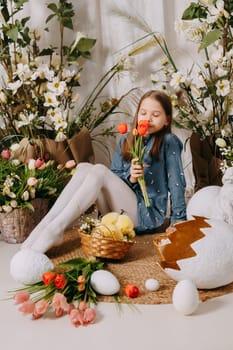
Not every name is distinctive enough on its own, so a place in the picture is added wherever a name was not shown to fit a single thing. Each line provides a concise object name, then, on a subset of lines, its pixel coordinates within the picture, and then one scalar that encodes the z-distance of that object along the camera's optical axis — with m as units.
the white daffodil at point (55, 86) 2.46
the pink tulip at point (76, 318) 1.54
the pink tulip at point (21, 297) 1.61
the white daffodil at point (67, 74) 2.57
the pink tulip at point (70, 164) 2.38
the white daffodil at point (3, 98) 2.53
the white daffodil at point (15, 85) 2.45
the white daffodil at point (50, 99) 2.45
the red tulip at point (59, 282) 1.66
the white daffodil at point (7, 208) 2.18
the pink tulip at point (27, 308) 1.58
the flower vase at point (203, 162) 2.51
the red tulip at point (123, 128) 2.06
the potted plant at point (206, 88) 2.41
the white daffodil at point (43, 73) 2.46
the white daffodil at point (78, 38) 2.60
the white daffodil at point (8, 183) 2.21
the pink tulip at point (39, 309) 1.58
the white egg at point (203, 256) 1.69
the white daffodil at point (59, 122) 2.46
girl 2.20
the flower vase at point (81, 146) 2.55
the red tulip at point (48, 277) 1.69
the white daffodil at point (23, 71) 2.46
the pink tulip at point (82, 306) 1.59
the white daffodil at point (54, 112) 2.47
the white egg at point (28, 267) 1.76
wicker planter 2.23
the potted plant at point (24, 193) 2.21
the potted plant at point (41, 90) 2.47
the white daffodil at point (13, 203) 2.19
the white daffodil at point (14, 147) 2.41
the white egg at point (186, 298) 1.57
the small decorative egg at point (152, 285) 1.74
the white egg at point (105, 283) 1.70
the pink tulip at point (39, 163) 2.29
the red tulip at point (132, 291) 1.68
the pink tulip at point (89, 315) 1.55
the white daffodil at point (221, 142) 2.31
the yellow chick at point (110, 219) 1.98
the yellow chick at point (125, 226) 1.96
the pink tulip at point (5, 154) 2.40
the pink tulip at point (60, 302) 1.58
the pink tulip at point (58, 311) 1.59
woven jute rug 1.71
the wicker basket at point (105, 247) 1.90
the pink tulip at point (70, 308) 1.59
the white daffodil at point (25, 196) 2.19
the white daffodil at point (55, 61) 2.62
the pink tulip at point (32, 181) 2.19
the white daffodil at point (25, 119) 2.46
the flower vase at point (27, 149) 2.49
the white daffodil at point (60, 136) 2.50
